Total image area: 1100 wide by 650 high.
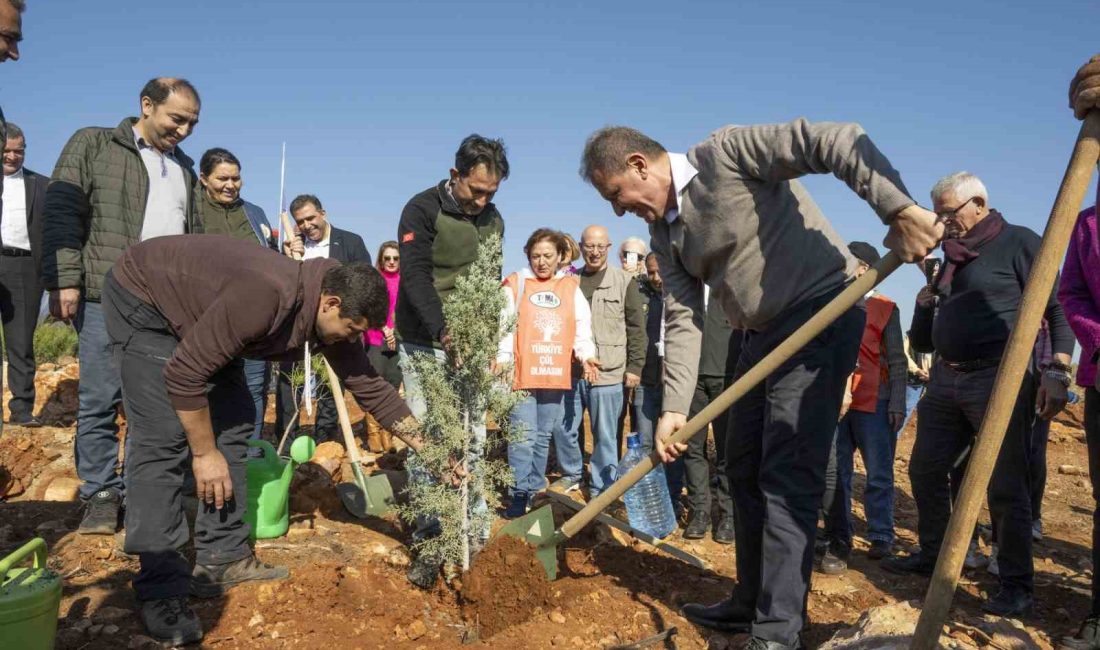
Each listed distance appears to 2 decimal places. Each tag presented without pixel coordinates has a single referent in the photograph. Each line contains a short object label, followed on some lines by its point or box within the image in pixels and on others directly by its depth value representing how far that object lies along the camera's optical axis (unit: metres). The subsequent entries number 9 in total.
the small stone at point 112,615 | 3.48
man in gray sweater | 3.18
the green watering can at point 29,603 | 2.42
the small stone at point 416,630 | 3.60
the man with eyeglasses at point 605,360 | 6.39
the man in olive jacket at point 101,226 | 4.38
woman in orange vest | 5.87
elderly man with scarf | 4.17
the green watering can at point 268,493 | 4.75
